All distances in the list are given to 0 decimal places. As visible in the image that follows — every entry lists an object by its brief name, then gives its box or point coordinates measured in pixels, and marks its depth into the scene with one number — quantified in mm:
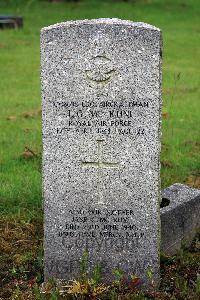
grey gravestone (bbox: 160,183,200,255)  5465
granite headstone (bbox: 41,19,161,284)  4590
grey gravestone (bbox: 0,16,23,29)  20766
